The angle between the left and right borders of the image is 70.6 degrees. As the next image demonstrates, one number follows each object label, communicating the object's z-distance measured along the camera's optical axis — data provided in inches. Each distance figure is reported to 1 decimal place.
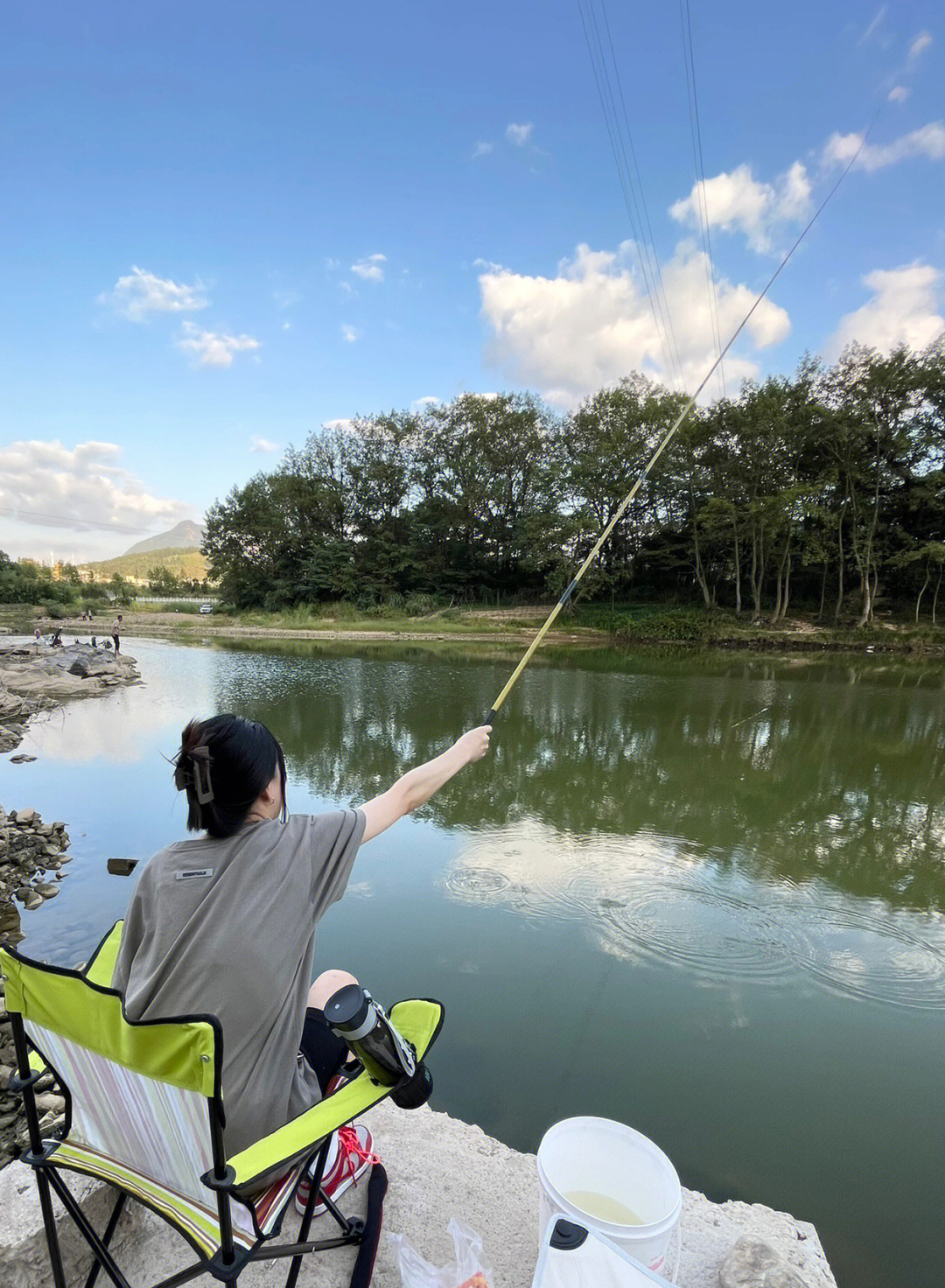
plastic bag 58.2
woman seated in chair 47.1
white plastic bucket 60.5
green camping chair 41.4
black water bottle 48.4
